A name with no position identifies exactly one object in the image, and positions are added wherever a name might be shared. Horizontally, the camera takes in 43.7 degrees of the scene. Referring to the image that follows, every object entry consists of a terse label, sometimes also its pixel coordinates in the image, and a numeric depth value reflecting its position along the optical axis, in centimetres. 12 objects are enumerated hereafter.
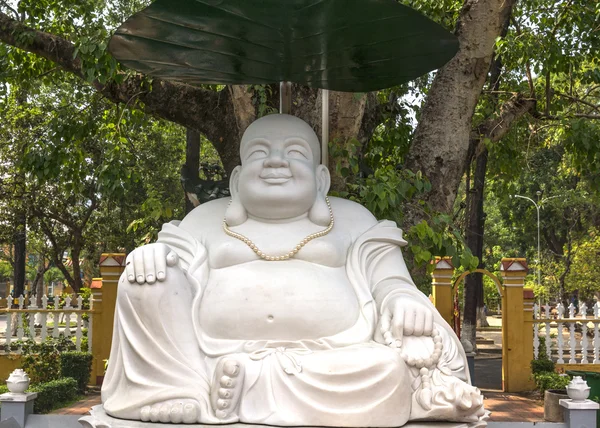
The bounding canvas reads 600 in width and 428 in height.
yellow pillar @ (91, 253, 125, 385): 1076
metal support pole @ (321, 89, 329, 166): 569
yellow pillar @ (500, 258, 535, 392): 1120
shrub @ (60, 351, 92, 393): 1003
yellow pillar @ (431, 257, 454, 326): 1102
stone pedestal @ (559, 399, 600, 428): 433
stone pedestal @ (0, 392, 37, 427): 455
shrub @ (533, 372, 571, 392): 953
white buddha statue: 349
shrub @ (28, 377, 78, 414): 850
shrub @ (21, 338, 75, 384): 1037
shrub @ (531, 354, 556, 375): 1090
